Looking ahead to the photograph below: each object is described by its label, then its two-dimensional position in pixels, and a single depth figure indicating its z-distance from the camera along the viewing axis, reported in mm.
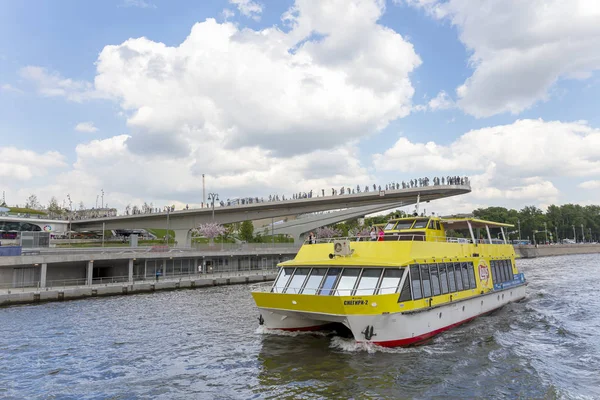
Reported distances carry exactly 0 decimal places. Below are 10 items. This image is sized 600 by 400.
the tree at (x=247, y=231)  96062
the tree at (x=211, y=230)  73312
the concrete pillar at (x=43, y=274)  36672
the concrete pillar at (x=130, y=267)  44606
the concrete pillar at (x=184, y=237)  80488
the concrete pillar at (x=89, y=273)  39697
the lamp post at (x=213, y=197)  68962
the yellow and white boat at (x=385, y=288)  16125
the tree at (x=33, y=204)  156125
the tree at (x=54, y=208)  125438
